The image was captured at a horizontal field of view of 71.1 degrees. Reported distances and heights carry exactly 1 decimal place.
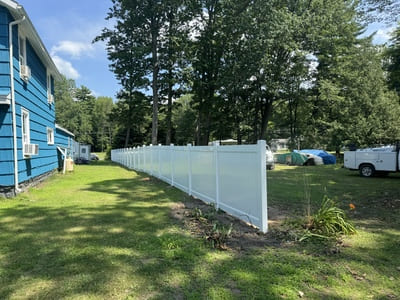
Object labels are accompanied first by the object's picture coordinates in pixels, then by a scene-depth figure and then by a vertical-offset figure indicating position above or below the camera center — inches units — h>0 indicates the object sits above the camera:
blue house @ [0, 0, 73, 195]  268.7 +55.0
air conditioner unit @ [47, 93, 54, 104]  490.5 +93.2
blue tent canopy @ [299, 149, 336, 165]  833.5 -32.0
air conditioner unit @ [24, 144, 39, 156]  303.2 +1.5
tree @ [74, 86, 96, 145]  2076.8 +297.1
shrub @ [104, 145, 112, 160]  1517.2 -31.1
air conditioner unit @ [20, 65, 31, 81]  310.6 +87.6
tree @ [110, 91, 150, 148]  1119.0 +158.5
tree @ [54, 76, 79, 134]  1993.1 +297.0
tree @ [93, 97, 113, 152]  2576.3 +230.1
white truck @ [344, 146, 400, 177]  452.6 -25.2
